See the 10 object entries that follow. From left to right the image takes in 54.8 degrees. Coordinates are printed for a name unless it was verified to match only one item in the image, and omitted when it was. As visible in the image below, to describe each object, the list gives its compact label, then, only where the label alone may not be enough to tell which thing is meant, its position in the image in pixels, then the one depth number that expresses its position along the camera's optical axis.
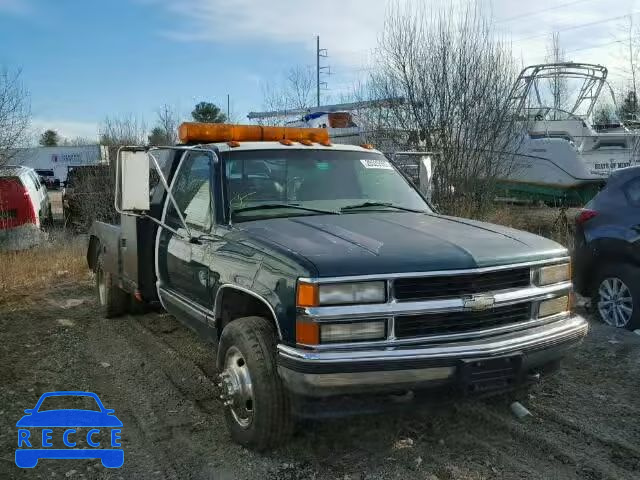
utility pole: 20.65
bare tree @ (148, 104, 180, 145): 18.17
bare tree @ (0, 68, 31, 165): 13.05
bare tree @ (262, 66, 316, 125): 18.14
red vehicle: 11.77
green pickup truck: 3.15
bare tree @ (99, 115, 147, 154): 17.84
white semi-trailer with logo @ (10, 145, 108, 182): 42.25
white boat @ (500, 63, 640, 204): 12.60
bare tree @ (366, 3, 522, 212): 11.08
